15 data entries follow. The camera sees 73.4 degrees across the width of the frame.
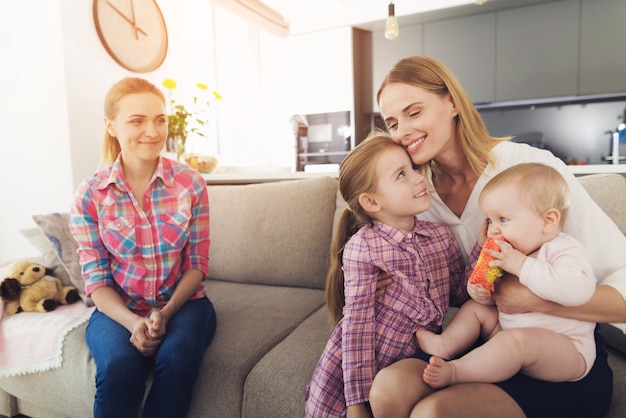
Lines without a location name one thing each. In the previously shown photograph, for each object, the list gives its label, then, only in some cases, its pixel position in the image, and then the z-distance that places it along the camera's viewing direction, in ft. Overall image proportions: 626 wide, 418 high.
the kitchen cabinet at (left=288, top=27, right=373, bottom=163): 14.61
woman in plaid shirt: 3.96
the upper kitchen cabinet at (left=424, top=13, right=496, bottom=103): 13.25
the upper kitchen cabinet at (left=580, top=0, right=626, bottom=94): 11.95
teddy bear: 4.94
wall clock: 8.49
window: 13.76
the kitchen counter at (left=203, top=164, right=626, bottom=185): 7.58
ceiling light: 7.92
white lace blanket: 4.41
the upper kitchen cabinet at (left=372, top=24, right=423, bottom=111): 14.17
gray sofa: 3.72
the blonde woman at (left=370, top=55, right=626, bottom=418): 2.65
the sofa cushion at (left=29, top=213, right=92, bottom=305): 5.22
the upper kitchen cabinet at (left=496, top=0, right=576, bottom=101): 12.41
